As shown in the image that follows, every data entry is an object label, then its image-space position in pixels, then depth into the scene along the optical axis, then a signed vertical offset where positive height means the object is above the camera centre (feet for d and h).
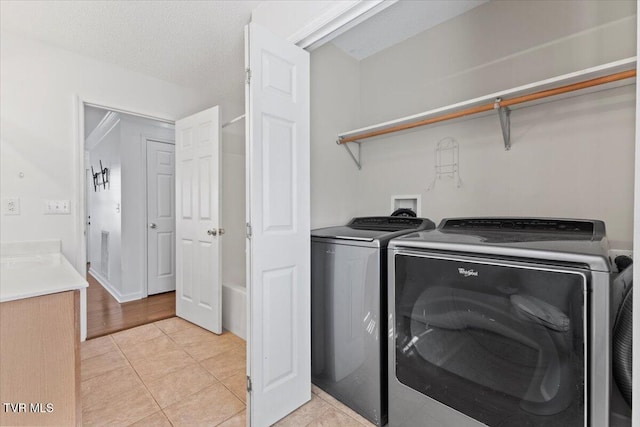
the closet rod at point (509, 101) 4.42 +1.95
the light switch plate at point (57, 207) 7.30 +0.08
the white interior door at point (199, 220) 8.59 -0.32
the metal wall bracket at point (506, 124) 5.70 +1.69
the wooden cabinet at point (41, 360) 3.26 -1.74
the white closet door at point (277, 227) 4.75 -0.29
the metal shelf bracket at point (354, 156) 8.28 +1.56
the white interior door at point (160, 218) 12.52 -0.34
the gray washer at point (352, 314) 4.96 -1.91
